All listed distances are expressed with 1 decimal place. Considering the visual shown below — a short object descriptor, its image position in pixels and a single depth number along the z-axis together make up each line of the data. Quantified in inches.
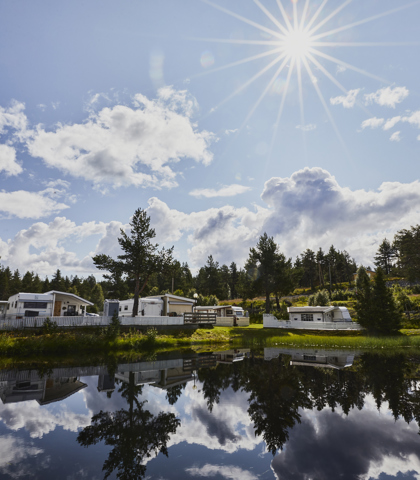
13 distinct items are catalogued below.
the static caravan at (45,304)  1462.8
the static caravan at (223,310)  2076.6
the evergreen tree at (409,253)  2261.3
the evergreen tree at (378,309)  1465.3
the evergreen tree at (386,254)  4439.0
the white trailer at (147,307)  1711.7
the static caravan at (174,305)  1744.6
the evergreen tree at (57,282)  3941.9
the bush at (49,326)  1054.4
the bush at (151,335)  1122.7
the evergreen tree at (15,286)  3681.1
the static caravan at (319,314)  1752.0
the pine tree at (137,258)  1497.3
